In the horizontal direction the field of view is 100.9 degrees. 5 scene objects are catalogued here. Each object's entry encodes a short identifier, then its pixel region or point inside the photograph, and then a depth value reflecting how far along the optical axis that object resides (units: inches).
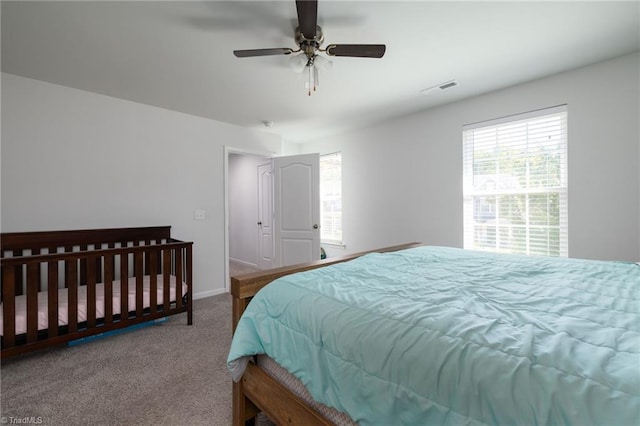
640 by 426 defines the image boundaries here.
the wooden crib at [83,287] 75.1
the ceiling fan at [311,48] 57.7
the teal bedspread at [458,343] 22.9
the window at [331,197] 183.0
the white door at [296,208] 152.3
